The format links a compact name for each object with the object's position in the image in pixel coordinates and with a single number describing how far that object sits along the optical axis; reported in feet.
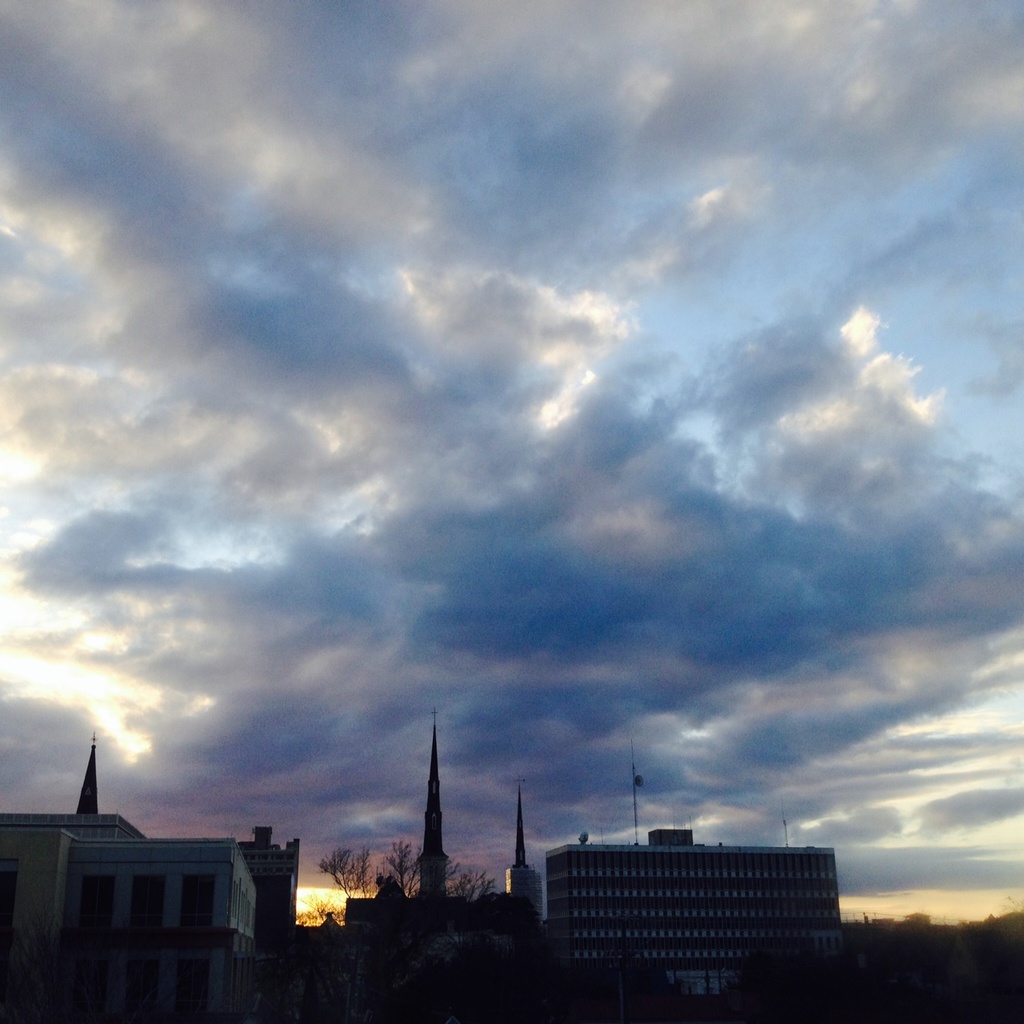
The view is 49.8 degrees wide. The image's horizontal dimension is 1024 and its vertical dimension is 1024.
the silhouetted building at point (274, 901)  396.51
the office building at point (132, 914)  148.46
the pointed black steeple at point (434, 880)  285.23
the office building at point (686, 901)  564.71
